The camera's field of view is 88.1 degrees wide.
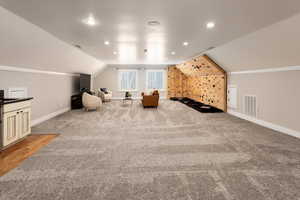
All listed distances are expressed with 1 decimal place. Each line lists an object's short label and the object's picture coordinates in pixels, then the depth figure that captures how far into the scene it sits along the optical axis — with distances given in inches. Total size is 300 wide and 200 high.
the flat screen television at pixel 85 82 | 311.3
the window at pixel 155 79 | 473.1
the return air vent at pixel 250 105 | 196.4
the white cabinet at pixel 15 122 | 114.0
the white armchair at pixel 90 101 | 271.1
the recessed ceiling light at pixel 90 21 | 117.9
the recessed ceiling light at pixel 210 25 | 129.5
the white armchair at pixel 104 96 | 394.0
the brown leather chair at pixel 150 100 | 307.3
